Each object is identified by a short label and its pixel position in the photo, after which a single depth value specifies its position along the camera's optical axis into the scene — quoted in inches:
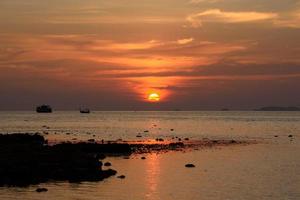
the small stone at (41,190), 1528.1
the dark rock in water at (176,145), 3257.9
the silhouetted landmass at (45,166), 1679.4
